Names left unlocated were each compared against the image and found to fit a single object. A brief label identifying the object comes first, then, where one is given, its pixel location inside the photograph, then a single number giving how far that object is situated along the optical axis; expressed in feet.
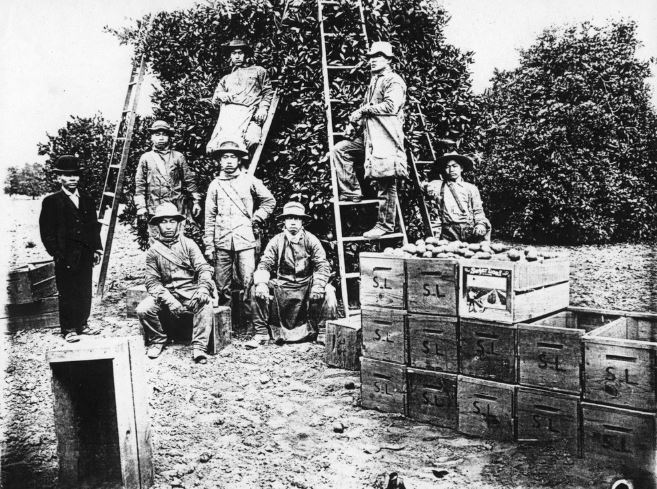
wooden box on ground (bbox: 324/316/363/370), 21.26
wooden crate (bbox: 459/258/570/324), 14.84
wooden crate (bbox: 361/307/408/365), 16.88
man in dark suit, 24.66
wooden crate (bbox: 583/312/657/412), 12.83
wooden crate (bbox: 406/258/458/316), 15.87
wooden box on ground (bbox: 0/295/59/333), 27.74
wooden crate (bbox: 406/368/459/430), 16.07
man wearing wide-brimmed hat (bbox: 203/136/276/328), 26.18
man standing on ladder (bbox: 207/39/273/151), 29.22
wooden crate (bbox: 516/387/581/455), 13.96
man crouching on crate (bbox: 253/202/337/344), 24.75
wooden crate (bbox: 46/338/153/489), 12.90
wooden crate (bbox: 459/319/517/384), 14.87
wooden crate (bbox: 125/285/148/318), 29.50
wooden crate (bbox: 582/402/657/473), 12.92
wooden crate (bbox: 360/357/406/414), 17.04
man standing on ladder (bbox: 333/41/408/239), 23.67
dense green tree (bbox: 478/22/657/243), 47.93
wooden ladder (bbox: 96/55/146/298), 33.09
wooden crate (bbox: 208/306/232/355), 23.72
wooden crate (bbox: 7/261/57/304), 27.35
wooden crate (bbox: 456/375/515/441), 14.99
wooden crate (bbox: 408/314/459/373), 15.89
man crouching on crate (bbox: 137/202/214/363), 23.43
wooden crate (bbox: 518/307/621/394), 13.87
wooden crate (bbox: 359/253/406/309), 16.90
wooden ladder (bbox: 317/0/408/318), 24.93
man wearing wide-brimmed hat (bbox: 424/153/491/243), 27.04
